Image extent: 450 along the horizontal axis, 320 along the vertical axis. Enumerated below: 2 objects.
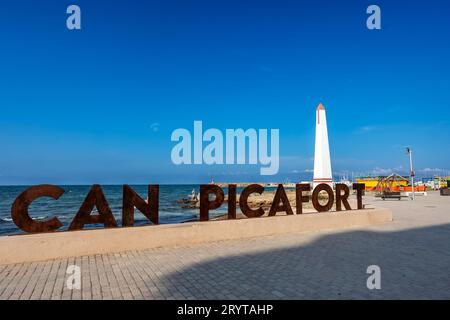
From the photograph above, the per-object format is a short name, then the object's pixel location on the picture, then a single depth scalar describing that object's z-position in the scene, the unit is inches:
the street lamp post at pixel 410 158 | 1179.5
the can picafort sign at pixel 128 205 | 287.4
